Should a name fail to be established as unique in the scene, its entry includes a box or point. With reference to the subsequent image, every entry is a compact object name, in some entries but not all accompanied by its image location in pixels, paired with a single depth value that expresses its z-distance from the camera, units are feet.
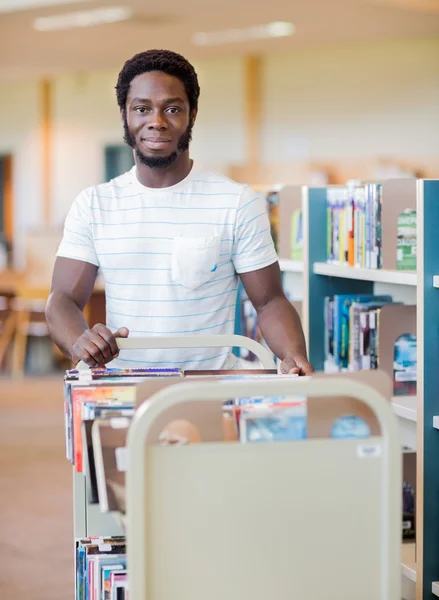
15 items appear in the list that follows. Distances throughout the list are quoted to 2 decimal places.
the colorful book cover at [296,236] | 14.23
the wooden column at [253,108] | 34.73
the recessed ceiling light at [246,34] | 28.72
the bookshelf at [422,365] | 9.41
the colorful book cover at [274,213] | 14.70
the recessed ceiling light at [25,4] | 25.49
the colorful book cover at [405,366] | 11.23
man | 7.73
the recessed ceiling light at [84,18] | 26.57
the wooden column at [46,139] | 40.57
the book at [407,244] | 11.02
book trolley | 5.20
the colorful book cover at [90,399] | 5.69
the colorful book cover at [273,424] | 5.48
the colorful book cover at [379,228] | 11.33
